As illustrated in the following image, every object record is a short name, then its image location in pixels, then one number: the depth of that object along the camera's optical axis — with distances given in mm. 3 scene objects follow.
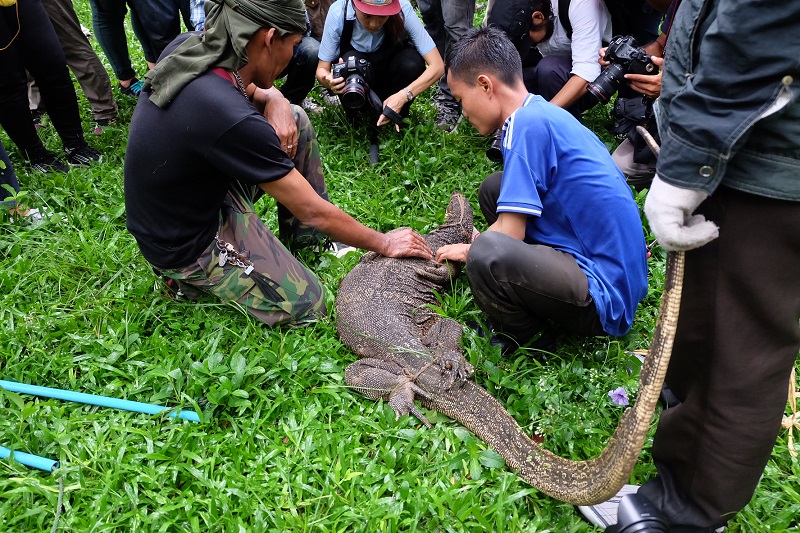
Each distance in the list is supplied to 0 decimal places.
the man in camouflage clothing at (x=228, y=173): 2621
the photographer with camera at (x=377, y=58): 4672
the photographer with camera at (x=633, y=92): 3820
